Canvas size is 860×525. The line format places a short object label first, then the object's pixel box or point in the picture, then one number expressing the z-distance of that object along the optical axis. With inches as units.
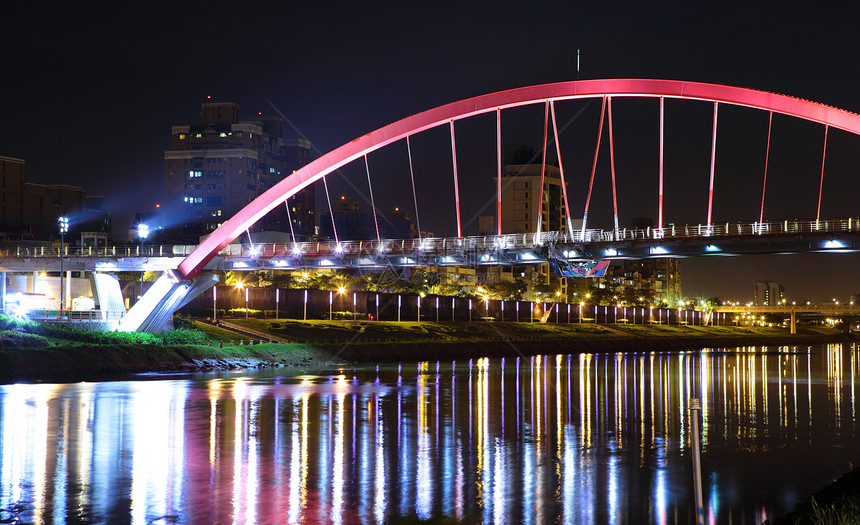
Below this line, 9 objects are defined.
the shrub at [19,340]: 1967.3
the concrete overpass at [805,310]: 7147.6
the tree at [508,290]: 5762.8
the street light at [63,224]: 2682.8
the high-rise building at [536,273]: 7632.9
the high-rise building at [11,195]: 5816.9
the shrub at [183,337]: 2373.3
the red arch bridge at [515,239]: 2007.9
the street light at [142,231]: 2933.1
